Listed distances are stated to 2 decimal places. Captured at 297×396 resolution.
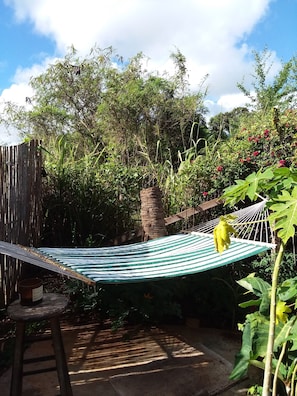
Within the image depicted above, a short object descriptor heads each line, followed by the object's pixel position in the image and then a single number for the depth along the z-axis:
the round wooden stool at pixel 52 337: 1.72
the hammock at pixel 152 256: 1.63
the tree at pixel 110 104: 7.05
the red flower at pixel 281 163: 3.13
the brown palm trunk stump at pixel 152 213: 3.00
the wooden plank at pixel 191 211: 3.29
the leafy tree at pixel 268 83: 8.58
